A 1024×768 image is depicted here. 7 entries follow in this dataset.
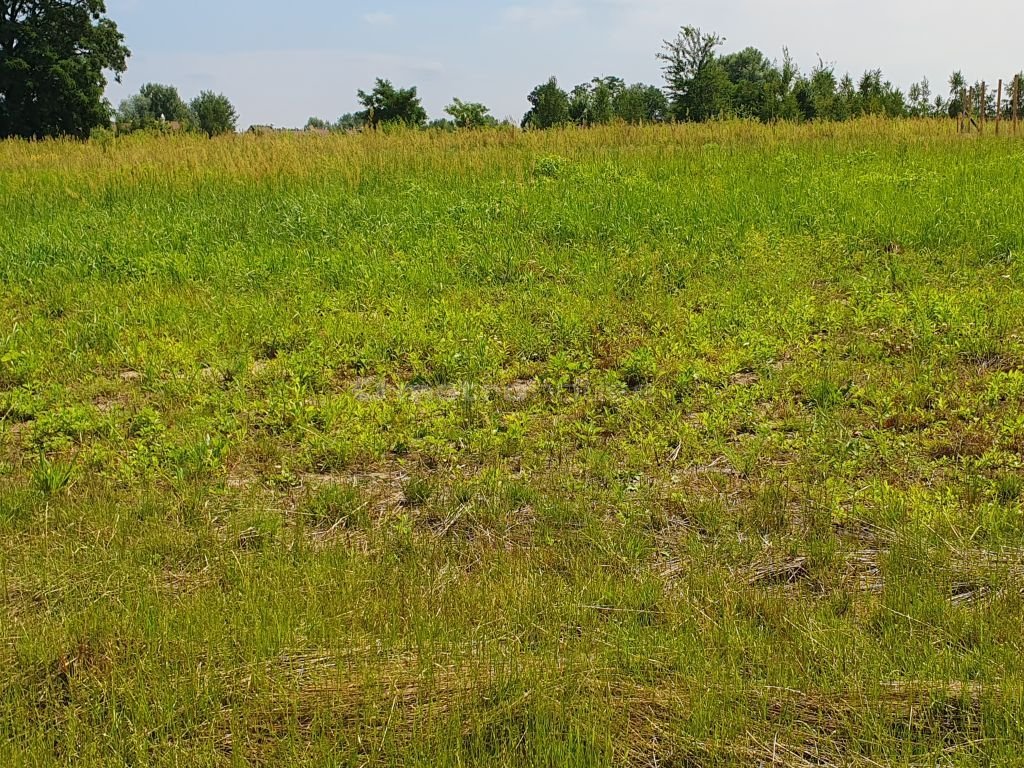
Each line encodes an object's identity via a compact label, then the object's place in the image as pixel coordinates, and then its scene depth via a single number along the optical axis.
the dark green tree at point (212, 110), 94.31
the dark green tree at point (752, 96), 34.75
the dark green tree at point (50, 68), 45.75
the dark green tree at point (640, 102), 45.72
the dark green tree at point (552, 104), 47.78
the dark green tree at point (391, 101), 45.66
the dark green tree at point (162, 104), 120.57
